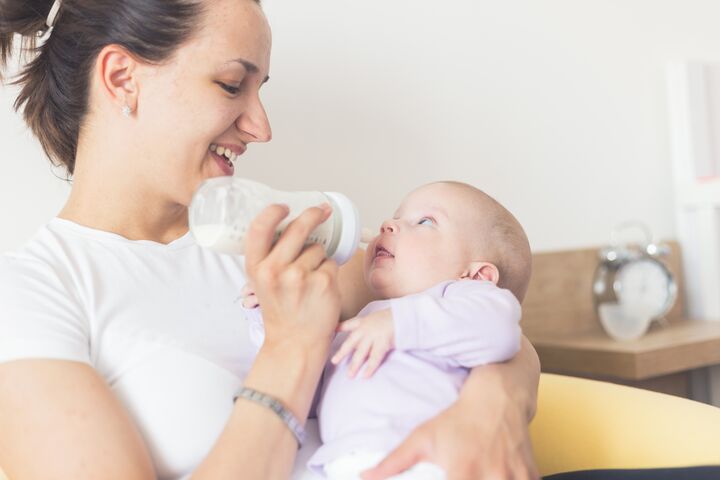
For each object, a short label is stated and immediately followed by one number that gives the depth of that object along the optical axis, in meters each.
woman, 0.95
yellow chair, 1.15
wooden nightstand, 2.06
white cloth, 0.93
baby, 0.97
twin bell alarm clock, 2.24
